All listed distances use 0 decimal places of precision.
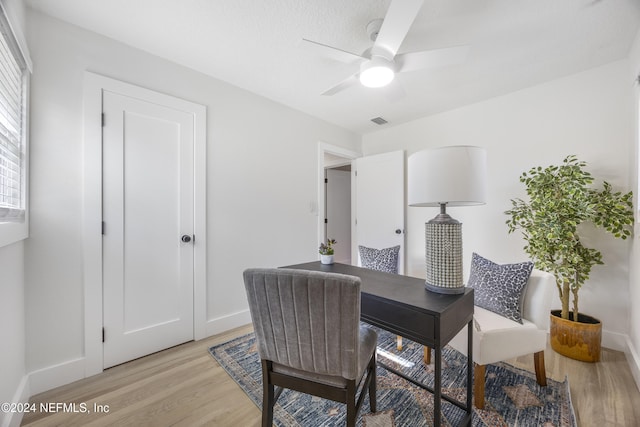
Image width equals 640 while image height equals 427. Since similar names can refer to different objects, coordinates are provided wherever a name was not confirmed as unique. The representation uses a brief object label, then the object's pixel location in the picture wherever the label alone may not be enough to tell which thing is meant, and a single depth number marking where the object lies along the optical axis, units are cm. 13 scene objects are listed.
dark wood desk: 111
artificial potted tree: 193
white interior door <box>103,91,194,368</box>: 192
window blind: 123
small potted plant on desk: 203
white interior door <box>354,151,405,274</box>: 345
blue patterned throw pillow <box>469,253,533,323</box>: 167
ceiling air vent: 340
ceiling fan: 139
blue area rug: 141
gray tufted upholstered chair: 97
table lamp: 125
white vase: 202
